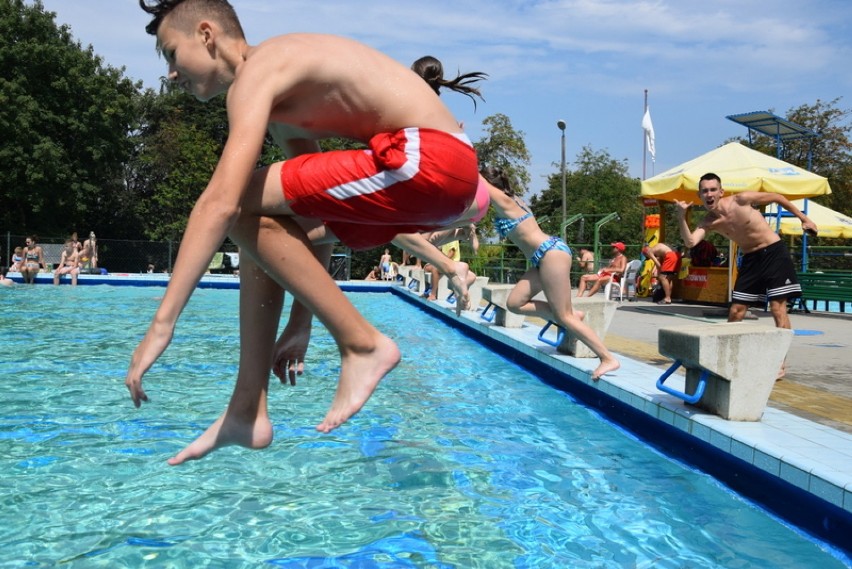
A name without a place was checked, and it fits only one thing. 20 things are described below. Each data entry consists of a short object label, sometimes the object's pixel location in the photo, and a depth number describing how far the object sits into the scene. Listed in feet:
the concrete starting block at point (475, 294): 41.83
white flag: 89.08
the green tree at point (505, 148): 120.78
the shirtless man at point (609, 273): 53.78
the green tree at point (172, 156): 117.50
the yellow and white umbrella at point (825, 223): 63.62
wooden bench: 44.62
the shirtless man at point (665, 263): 50.21
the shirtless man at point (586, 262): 61.55
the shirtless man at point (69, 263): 71.10
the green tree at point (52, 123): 106.93
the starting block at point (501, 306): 32.37
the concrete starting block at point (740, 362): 14.64
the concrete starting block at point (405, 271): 64.59
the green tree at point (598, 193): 156.46
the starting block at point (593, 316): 24.12
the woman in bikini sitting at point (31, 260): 71.36
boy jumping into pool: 7.60
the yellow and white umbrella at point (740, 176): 39.60
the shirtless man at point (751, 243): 21.57
